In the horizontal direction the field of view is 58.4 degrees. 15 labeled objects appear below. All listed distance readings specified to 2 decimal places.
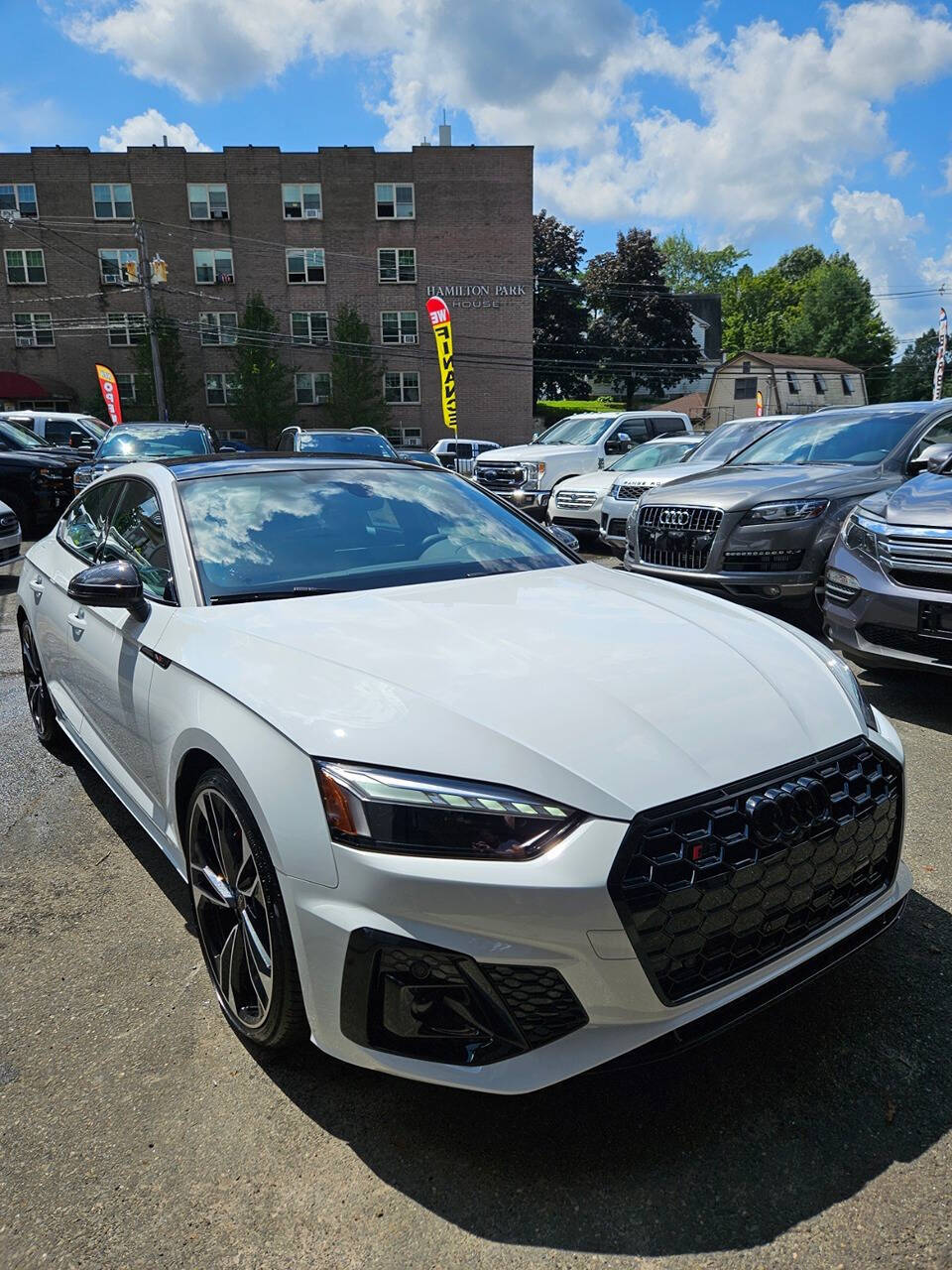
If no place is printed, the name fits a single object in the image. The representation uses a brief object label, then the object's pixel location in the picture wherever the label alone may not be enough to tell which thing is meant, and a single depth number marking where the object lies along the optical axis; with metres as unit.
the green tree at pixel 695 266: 89.50
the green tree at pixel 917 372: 63.84
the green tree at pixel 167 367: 37.62
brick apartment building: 37.28
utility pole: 31.91
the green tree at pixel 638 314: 57.91
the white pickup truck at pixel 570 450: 12.92
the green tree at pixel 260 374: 37.81
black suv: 12.57
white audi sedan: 1.71
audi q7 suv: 6.19
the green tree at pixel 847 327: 69.38
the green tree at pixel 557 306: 57.44
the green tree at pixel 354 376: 38.12
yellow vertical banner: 18.78
